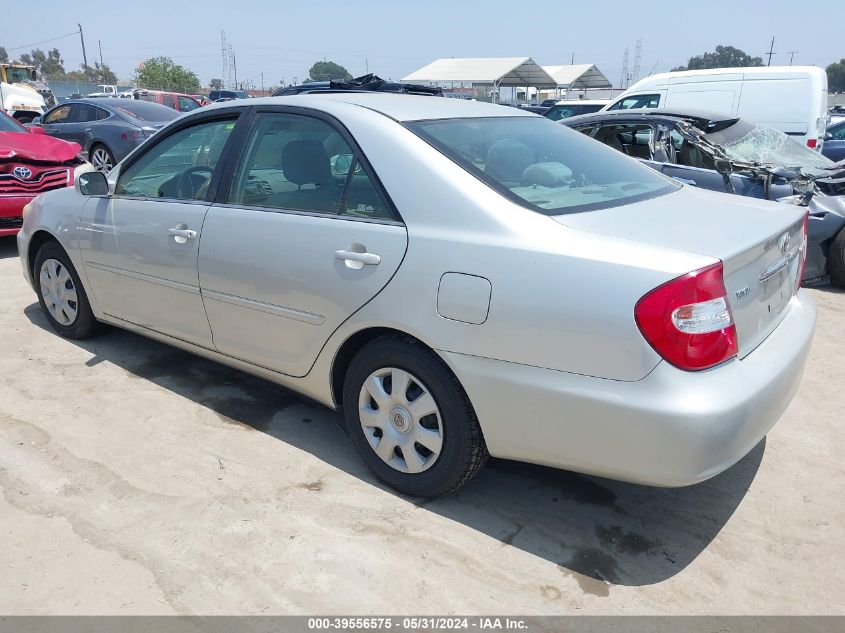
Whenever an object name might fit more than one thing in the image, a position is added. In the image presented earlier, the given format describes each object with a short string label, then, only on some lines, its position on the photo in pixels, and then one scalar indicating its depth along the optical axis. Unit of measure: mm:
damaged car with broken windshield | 6180
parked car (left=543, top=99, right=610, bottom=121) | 16203
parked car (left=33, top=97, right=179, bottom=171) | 12156
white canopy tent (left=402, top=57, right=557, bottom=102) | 31953
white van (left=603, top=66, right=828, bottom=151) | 9773
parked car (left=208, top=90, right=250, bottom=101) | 31884
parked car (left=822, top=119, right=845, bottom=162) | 12664
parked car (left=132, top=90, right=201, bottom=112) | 20969
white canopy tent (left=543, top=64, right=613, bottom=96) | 35906
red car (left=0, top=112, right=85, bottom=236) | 6945
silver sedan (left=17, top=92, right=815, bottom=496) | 2262
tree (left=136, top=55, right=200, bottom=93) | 63844
